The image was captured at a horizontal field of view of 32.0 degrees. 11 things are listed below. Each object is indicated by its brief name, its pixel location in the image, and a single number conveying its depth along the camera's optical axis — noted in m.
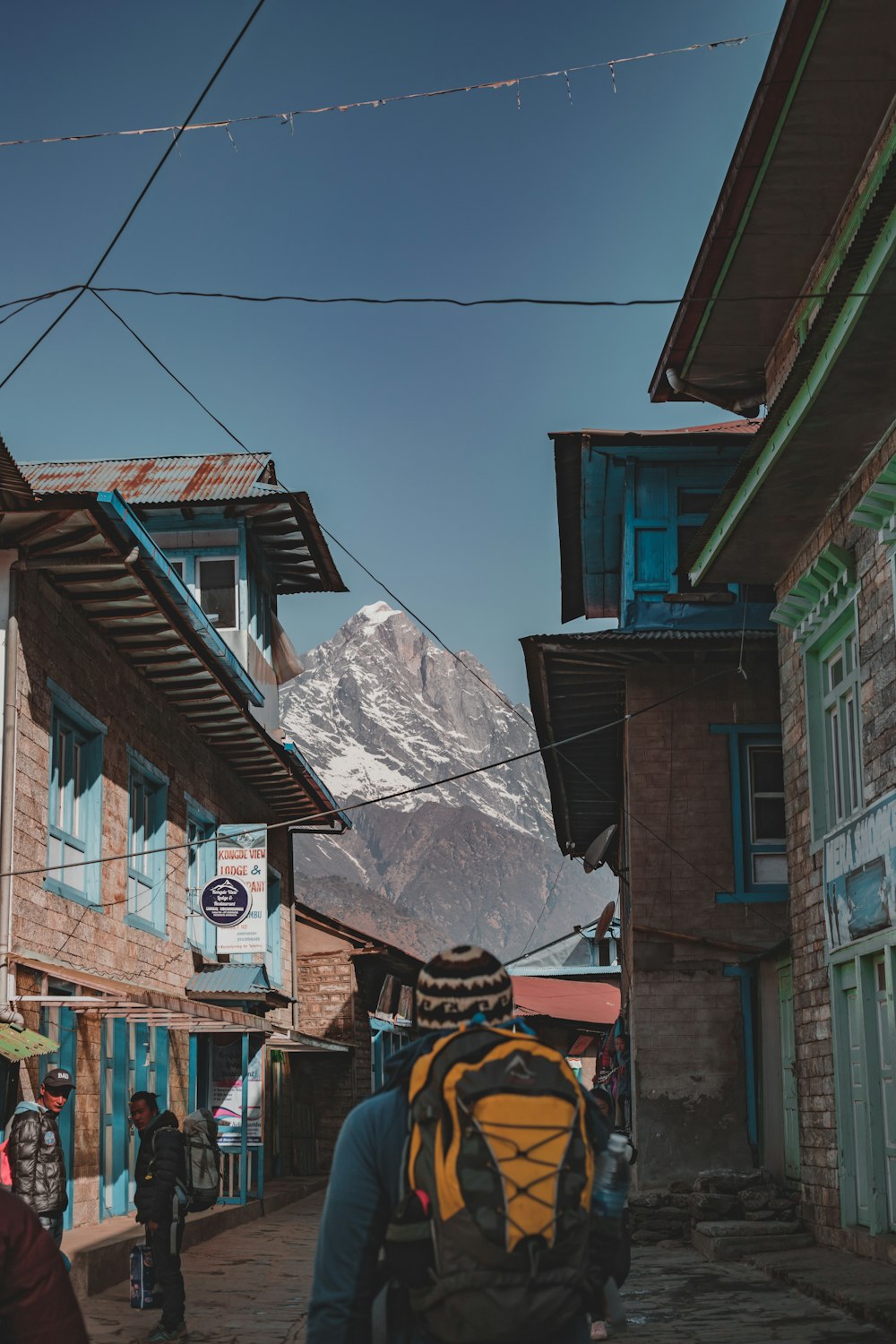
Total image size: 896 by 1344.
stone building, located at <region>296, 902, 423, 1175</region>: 29.86
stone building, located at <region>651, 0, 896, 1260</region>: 10.83
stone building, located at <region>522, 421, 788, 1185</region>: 17.69
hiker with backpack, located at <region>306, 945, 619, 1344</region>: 2.75
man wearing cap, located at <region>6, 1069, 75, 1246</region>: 9.46
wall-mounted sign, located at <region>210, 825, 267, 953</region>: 18.62
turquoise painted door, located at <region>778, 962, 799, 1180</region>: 15.52
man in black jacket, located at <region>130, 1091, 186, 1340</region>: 9.58
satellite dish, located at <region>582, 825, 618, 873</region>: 26.84
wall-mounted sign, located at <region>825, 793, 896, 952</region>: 11.18
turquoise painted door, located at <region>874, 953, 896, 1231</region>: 11.28
